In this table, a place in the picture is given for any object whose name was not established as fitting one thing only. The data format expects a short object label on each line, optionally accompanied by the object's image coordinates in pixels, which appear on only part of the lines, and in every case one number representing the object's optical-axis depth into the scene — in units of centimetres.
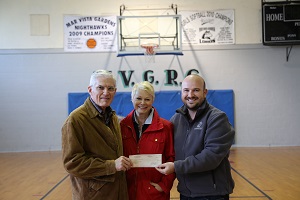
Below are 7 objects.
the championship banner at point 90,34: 961
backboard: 932
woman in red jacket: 226
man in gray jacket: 208
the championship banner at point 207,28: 955
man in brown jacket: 196
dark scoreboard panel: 902
